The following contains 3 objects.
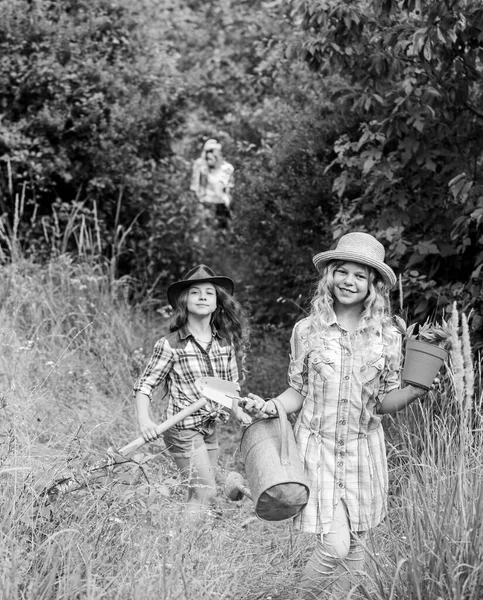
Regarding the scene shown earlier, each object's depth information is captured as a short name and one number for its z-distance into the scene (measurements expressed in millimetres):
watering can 3129
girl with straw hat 3408
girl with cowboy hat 4316
